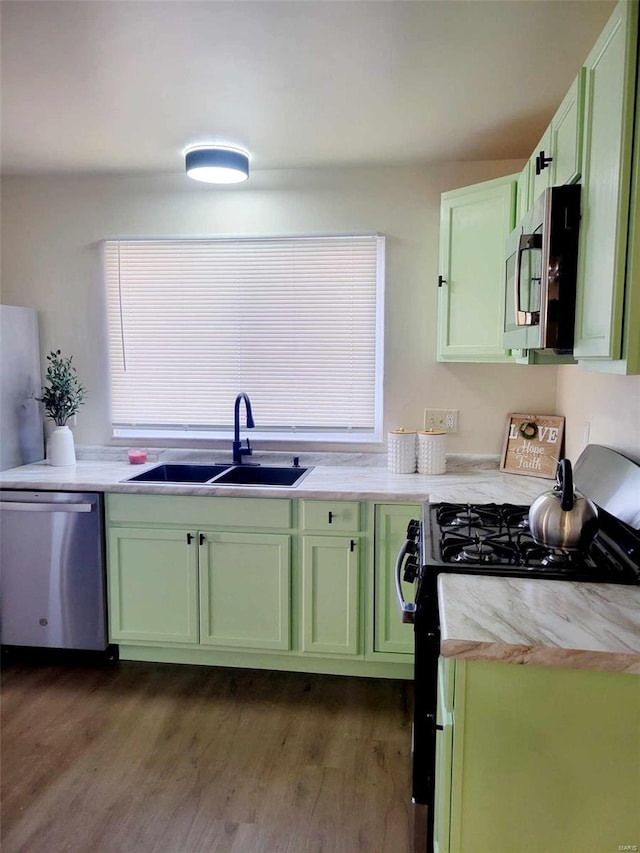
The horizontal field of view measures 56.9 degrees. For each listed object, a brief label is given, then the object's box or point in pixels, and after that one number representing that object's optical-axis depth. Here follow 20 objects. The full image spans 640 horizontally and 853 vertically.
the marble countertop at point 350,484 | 2.44
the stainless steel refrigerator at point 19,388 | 2.90
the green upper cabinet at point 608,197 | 1.17
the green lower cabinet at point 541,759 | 1.15
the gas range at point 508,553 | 1.49
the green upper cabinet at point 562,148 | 1.48
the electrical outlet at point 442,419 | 2.97
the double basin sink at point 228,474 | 2.96
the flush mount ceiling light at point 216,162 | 2.61
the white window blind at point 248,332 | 3.01
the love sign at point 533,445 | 2.72
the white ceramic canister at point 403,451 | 2.81
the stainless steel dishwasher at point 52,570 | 2.63
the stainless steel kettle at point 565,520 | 1.56
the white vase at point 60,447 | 2.99
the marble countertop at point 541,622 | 1.13
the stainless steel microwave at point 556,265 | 1.44
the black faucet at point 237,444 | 2.95
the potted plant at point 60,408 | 2.98
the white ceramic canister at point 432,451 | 2.80
